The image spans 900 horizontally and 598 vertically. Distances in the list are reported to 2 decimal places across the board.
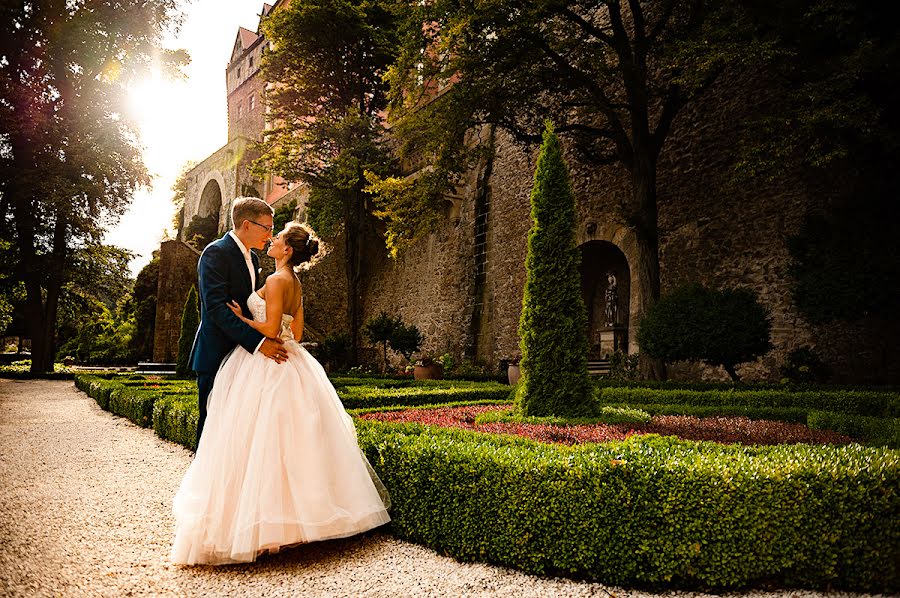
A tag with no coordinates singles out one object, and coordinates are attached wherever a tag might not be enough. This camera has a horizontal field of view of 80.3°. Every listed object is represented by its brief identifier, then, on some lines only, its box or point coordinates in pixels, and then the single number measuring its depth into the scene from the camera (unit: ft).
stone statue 46.60
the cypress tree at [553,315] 15.94
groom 9.55
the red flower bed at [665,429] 13.64
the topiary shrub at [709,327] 27.09
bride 8.52
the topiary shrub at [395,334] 51.01
